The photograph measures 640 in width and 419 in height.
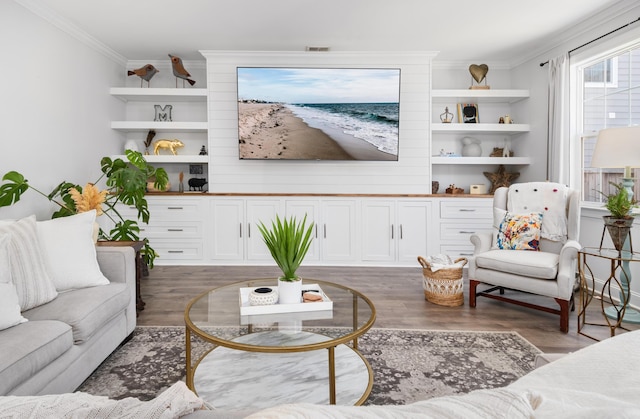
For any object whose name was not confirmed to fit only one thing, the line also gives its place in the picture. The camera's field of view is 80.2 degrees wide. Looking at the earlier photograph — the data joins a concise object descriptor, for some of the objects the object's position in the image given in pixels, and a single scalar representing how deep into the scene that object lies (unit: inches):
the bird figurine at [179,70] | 178.8
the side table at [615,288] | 100.0
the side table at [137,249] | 115.1
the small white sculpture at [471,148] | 198.1
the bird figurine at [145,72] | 183.9
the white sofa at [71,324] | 59.6
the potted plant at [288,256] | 75.6
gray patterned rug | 75.0
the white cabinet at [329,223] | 185.9
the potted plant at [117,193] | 112.7
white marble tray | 75.0
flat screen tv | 181.6
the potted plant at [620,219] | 102.5
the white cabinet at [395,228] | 185.8
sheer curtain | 160.4
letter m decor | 198.5
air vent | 180.7
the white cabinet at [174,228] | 185.0
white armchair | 108.3
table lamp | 104.1
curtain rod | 129.0
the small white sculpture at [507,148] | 197.2
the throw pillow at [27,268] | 73.9
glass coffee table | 61.9
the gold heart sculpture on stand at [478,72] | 191.5
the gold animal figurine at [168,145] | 193.3
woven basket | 126.7
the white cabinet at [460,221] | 183.9
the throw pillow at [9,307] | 64.4
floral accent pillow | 126.6
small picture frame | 197.8
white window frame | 157.4
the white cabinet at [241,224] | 186.1
